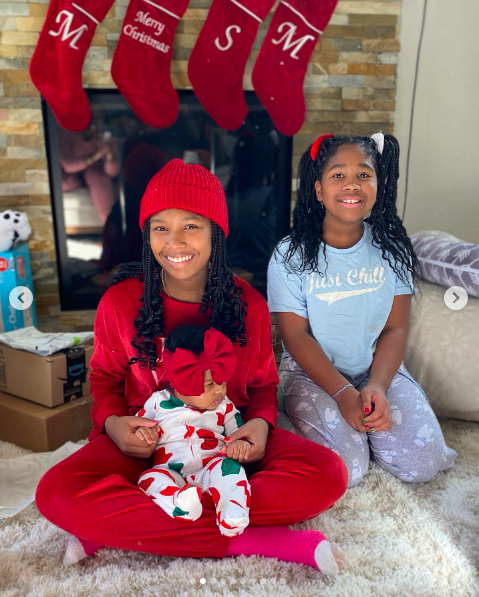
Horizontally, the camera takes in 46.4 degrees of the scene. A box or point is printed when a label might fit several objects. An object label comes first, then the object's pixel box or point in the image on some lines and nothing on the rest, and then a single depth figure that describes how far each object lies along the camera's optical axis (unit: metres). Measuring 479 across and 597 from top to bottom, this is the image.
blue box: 2.01
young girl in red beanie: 0.98
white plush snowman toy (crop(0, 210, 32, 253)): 2.05
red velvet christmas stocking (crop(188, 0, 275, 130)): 2.16
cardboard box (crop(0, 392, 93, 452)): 1.45
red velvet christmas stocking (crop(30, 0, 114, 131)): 2.06
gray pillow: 1.49
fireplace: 2.26
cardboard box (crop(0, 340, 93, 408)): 1.48
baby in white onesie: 0.96
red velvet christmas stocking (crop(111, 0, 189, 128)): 2.13
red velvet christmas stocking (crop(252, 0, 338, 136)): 2.20
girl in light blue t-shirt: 1.27
